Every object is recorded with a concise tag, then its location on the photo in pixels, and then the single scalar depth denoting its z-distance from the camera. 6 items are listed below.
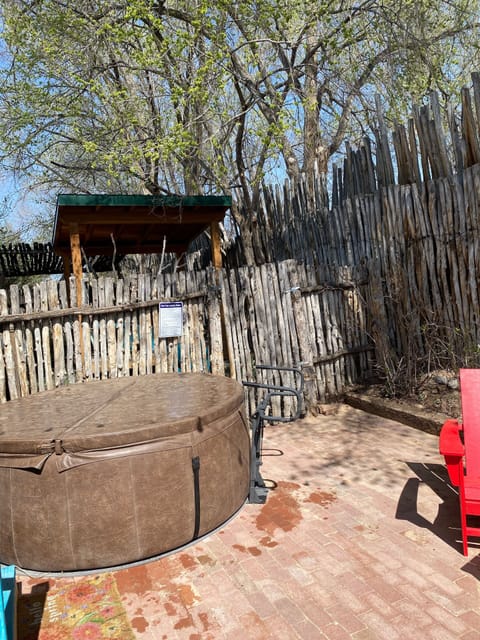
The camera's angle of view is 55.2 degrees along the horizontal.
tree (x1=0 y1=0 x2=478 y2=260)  7.42
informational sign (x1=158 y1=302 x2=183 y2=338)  5.65
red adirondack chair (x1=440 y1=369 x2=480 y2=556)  2.79
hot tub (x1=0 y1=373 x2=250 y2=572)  2.77
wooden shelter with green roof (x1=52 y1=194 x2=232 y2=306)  6.59
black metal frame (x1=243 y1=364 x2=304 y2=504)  3.66
